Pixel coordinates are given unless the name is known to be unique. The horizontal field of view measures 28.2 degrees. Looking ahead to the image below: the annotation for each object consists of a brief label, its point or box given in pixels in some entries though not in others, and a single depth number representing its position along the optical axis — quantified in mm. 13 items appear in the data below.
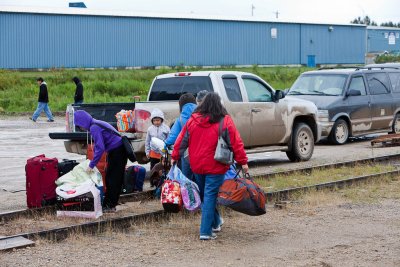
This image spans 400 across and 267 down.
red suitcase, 10672
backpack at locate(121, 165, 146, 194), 12031
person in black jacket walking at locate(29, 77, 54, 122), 27672
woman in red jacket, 8734
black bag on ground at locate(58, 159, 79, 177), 10948
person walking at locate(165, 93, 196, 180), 10328
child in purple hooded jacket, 10273
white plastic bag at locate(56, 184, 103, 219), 10141
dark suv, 20000
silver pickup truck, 13344
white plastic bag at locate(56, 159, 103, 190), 10286
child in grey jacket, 11922
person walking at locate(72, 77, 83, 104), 28484
